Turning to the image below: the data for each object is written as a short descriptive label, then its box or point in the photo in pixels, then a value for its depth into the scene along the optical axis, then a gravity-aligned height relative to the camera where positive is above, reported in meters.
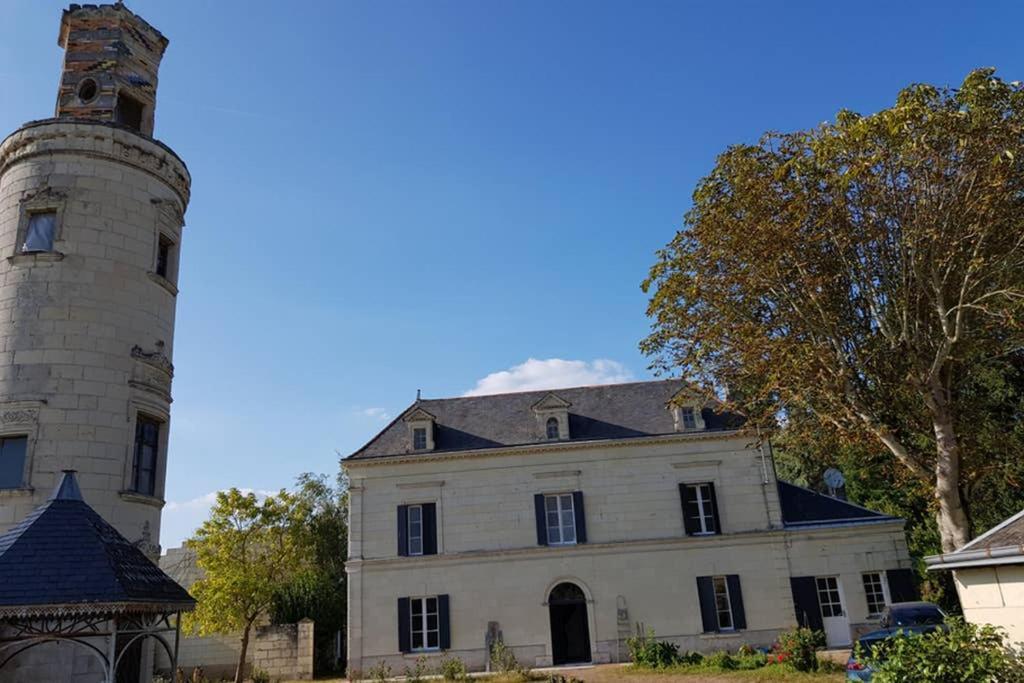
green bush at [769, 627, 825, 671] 17.19 -1.95
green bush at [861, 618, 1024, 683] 8.59 -1.20
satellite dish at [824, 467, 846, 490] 28.16 +3.24
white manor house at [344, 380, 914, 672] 23.38 +1.10
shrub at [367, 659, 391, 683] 22.17 -2.31
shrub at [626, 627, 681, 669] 20.92 -2.22
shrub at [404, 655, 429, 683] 20.99 -2.32
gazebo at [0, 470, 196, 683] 8.45 +0.40
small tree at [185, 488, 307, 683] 22.64 +1.43
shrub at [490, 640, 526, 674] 21.79 -2.19
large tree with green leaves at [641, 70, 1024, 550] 12.68 +5.74
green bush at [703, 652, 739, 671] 19.20 -2.34
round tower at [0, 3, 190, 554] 13.65 +6.47
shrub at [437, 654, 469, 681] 20.75 -2.26
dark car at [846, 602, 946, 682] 15.38 -1.37
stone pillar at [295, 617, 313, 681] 24.73 -1.80
